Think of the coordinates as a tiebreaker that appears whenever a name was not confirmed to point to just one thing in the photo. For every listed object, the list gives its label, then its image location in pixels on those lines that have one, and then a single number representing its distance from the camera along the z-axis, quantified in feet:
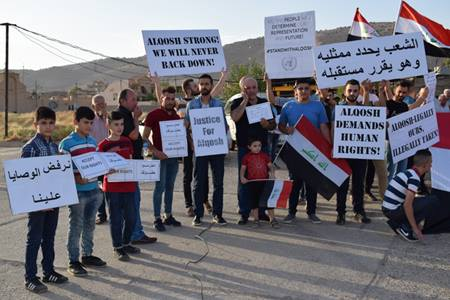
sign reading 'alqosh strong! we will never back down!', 24.53
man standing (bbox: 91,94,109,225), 25.66
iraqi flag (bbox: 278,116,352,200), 24.89
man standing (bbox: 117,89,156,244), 21.59
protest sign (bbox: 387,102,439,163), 25.27
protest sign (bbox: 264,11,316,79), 28.99
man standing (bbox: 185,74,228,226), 24.47
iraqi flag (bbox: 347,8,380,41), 41.29
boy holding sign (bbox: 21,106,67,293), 16.79
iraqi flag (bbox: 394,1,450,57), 31.94
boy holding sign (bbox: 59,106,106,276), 18.10
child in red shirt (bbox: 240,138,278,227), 24.35
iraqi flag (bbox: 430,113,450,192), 24.35
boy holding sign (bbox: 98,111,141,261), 19.62
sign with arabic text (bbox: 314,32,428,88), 25.25
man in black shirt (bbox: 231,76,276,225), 24.41
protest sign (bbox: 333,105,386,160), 24.21
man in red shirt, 24.11
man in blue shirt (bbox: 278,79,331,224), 24.98
